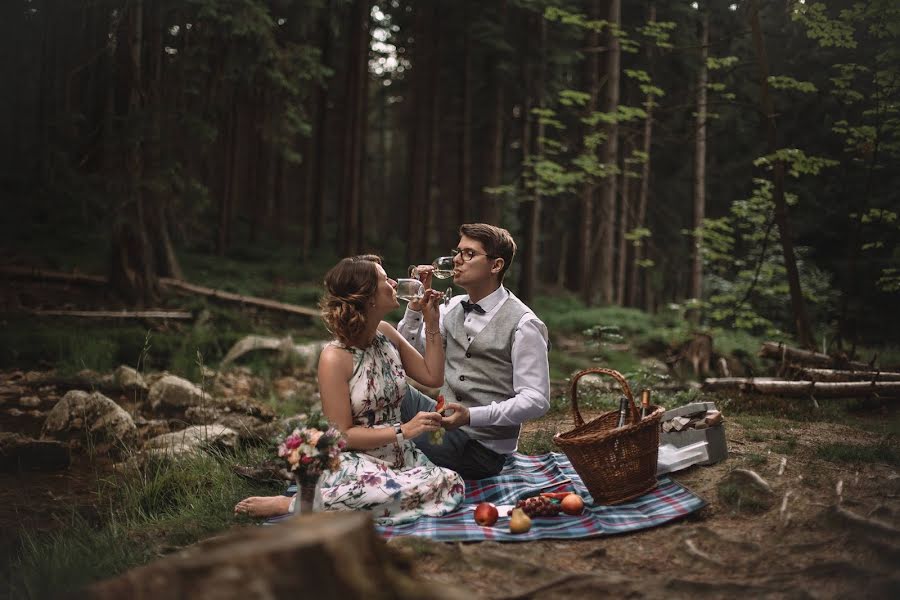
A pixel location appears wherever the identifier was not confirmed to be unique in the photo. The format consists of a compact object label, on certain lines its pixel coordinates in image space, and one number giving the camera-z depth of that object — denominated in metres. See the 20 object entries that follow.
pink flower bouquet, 3.62
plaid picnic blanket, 4.00
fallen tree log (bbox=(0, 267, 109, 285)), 12.25
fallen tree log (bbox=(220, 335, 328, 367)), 10.31
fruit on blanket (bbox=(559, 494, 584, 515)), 4.28
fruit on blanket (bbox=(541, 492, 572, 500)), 4.45
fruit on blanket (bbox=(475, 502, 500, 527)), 4.11
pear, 4.02
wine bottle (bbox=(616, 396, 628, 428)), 4.56
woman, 4.25
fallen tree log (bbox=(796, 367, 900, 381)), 7.23
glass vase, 3.72
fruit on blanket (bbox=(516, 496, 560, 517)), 4.28
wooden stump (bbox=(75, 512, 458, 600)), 1.86
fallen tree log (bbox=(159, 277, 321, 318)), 12.64
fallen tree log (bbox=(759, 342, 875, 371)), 8.05
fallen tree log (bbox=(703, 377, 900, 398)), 6.99
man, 4.72
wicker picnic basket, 4.25
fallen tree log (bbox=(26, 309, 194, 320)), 10.38
